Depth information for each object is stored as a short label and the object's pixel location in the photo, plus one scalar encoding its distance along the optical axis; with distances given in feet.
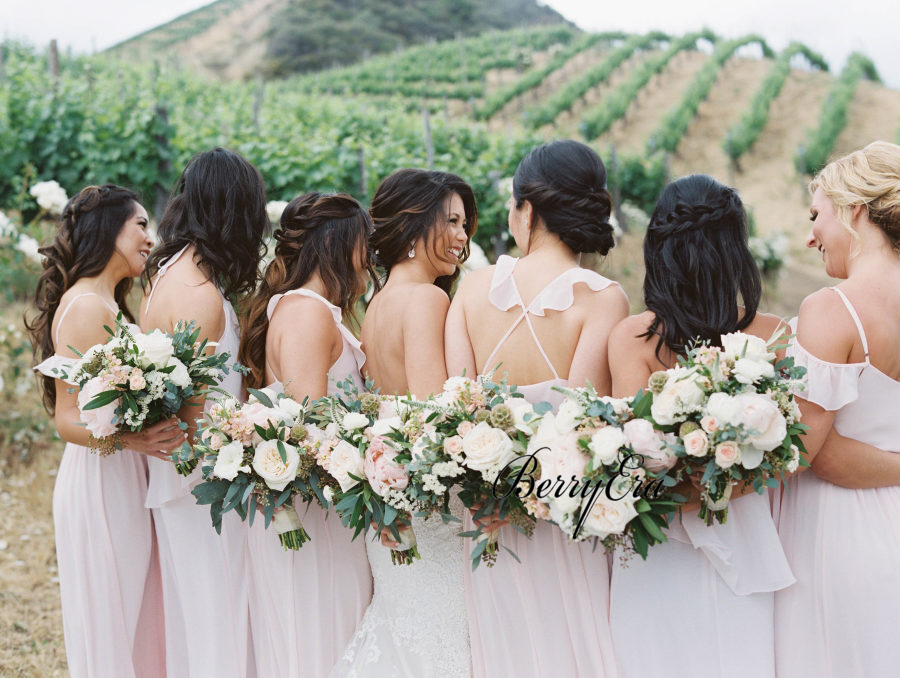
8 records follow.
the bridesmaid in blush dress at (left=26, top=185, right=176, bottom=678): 11.18
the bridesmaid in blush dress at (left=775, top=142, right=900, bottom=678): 8.27
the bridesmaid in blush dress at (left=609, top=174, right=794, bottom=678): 8.73
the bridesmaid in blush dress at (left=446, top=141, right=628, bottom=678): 9.25
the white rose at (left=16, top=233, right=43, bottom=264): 21.75
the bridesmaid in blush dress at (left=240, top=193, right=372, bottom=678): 10.36
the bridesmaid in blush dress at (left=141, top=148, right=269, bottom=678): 10.85
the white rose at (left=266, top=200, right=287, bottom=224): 18.84
